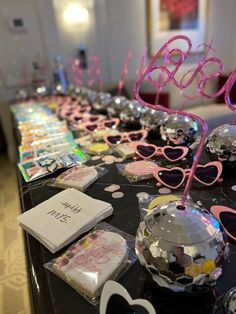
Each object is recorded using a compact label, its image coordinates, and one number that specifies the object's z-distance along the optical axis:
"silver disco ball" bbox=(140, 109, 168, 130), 1.00
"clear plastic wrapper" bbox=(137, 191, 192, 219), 0.60
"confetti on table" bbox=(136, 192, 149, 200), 0.65
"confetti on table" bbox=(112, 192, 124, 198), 0.68
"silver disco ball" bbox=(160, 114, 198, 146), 0.87
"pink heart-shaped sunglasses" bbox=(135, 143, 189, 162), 0.83
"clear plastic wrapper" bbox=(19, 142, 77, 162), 0.96
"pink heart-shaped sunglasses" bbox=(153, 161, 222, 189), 0.69
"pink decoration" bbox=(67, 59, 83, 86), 2.87
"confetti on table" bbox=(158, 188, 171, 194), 0.67
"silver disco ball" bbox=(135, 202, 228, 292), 0.39
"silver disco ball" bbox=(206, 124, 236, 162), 0.70
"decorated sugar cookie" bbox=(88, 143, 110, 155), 0.96
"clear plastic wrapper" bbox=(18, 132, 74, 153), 1.05
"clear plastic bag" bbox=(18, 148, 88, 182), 0.82
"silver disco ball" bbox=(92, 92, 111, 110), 1.48
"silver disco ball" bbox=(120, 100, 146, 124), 1.16
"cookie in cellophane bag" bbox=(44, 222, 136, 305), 0.43
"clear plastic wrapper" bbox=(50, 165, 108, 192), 0.73
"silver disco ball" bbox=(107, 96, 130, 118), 1.25
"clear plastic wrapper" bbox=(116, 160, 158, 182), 0.75
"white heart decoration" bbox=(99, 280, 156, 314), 0.37
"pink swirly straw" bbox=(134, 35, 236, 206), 0.49
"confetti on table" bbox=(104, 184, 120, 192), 0.71
